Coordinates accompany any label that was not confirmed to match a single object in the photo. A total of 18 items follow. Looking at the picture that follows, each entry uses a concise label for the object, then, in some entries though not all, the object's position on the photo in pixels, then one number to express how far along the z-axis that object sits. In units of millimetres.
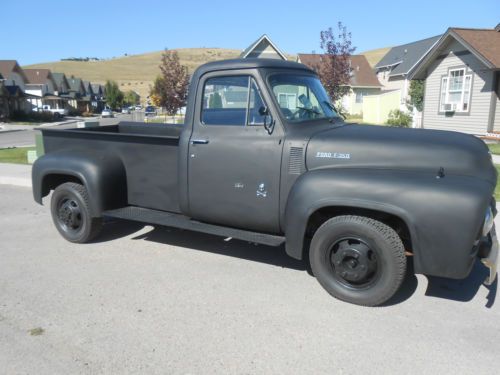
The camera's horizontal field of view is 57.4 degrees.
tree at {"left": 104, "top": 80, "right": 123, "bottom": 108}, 82500
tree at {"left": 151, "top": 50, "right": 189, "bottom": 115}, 28312
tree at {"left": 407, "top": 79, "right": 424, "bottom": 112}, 27297
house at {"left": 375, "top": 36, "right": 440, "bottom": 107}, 31561
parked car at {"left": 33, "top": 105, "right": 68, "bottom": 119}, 54716
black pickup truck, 3568
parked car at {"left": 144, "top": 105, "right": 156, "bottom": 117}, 57856
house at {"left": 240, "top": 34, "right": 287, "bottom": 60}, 27312
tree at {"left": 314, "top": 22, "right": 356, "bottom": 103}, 14729
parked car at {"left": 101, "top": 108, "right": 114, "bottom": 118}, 64456
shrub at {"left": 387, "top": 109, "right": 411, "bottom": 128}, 24078
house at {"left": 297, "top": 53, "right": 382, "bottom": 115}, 43188
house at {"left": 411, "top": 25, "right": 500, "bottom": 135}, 17172
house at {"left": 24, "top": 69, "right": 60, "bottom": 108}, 65562
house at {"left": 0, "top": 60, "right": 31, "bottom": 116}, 52125
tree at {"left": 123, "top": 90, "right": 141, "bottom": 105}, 100012
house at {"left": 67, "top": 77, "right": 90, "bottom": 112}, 78000
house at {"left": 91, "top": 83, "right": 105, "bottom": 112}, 88062
